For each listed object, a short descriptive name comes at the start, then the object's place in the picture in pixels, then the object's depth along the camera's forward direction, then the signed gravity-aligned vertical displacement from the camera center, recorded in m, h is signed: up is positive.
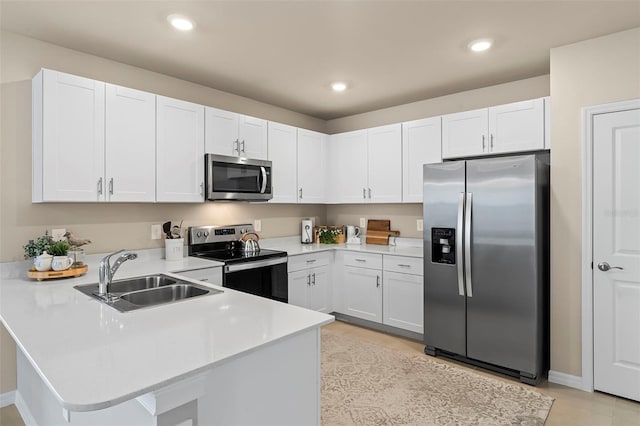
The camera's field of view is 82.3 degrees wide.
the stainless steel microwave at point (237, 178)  3.27 +0.34
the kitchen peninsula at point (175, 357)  1.07 -0.46
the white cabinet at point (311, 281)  3.75 -0.72
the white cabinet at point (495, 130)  3.09 +0.76
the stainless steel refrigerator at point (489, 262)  2.72 -0.39
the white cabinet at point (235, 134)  3.34 +0.77
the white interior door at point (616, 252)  2.50 -0.28
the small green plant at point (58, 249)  2.42 -0.23
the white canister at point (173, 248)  3.19 -0.30
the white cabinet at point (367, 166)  4.04 +0.56
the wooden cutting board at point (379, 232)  4.39 -0.22
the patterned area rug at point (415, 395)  2.30 -1.28
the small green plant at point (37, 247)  2.45 -0.22
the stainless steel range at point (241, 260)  3.15 -0.41
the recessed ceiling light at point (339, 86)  3.58 +1.28
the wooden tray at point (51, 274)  2.28 -0.38
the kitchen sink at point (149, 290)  1.95 -0.44
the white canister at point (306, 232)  4.57 -0.23
